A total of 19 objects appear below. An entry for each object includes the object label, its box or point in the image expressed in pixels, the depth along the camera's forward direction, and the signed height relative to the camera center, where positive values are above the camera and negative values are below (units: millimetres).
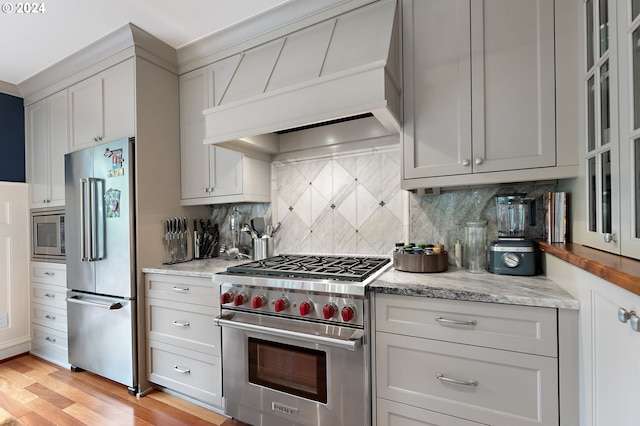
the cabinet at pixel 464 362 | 1181 -651
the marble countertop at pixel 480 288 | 1185 -350
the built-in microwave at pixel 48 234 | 2869 -187
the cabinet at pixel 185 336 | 1988 -852
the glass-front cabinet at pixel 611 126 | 926 +286
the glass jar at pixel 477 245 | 1715 -209
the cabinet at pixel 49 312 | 2801 -927
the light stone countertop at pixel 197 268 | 2039 -396
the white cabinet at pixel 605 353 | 810 -442
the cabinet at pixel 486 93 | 1455 +603
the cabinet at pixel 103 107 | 2359 +897
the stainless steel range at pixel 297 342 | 1503 -707
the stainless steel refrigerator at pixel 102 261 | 2270 -365
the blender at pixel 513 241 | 1544 -169
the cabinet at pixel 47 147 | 2852 +669
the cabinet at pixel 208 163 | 2391 +406
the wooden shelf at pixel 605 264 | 743 -173
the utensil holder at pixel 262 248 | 2428 -287
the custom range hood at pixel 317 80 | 1591 +757
